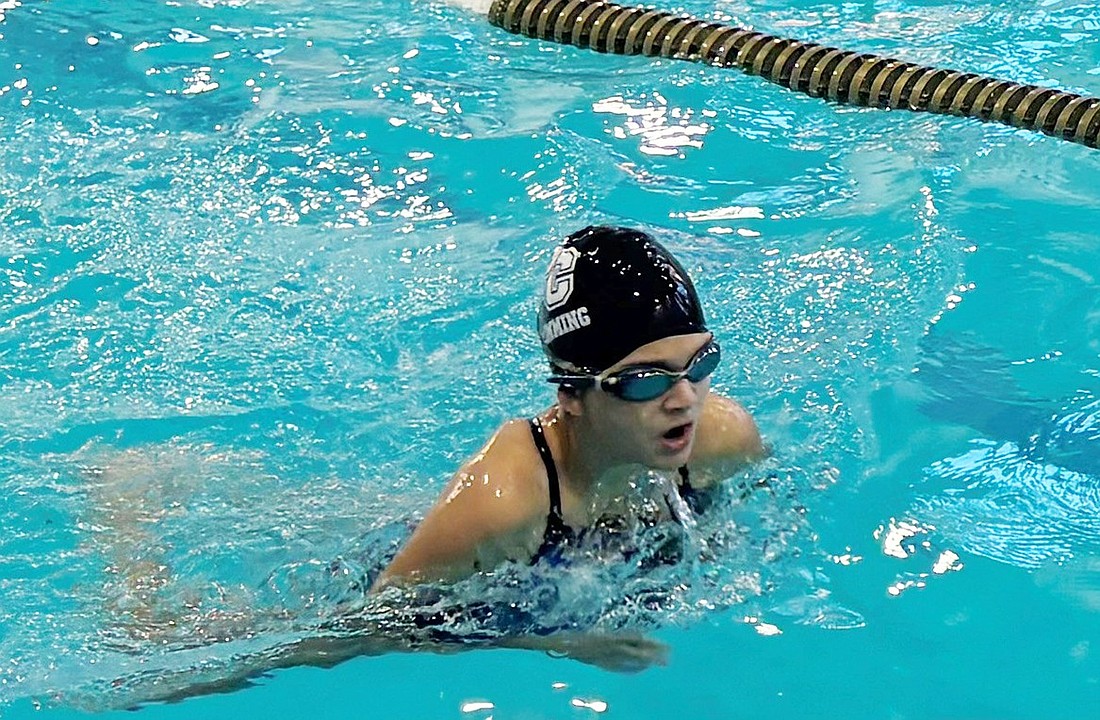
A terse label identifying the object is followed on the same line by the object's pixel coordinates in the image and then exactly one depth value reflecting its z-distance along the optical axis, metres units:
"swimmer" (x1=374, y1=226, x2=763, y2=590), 5.88
